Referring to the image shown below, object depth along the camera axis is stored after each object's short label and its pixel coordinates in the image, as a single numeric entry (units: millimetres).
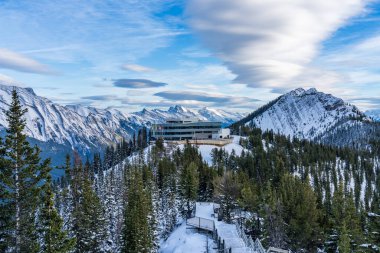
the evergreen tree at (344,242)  50653
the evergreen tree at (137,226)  54906
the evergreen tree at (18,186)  30891
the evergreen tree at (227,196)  71062
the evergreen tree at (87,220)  52406
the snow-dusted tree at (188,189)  83250
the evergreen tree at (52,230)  29953
